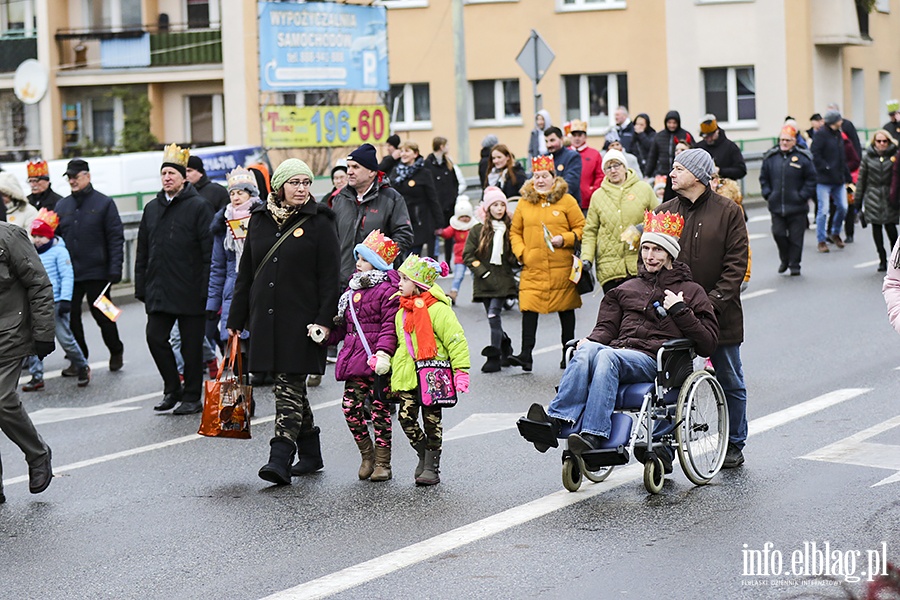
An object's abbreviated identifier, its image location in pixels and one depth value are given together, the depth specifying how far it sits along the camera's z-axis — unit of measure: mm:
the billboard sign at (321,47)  34188
